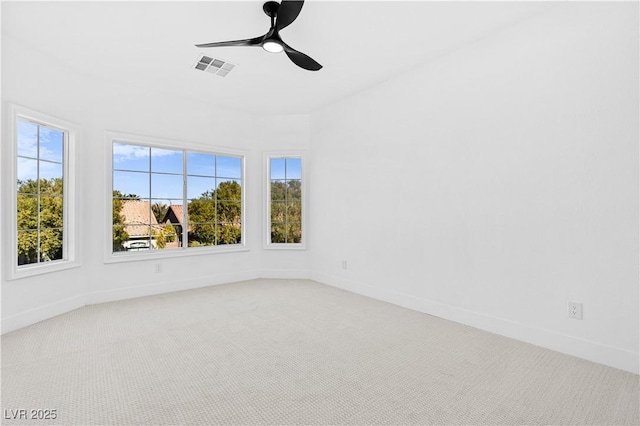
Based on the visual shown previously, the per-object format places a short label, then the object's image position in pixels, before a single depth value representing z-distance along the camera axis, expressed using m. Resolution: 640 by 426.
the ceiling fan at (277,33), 2.34
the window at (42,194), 3.39
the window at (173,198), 4.48
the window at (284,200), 5.65
